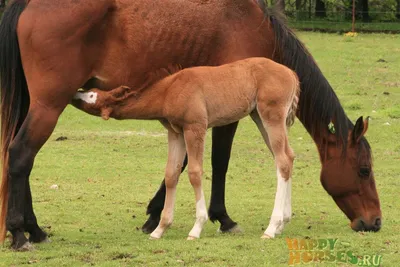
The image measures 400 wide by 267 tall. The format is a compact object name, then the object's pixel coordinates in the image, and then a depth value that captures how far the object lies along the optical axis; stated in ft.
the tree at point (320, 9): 156.67
